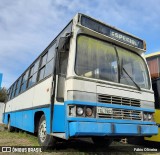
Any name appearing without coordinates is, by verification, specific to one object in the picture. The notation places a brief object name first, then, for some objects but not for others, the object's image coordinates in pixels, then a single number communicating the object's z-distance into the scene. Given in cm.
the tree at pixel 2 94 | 2282
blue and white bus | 301
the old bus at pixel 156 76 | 458
